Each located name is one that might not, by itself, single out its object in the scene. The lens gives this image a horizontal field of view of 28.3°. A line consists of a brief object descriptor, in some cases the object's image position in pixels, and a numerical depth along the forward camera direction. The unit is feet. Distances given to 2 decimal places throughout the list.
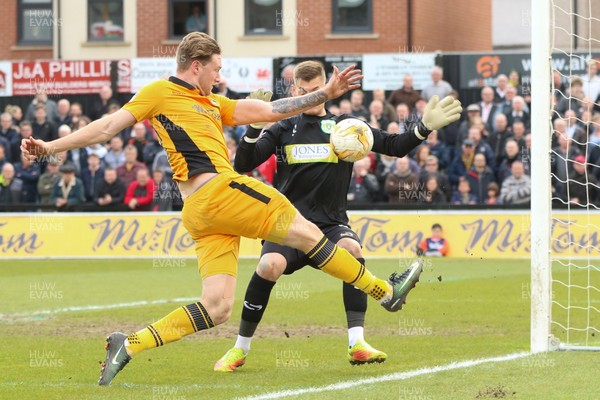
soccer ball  27.71
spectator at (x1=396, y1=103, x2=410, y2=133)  69.97
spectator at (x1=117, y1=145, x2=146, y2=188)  72.33
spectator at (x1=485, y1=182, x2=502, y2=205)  67.15
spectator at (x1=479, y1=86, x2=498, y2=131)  69.77
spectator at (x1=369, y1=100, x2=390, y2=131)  70.44
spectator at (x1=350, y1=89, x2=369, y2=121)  71.46
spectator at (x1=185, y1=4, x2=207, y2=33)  105.50
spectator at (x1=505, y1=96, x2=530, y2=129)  68.59
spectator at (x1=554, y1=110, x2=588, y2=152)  65.46
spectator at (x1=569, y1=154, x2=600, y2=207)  64.34
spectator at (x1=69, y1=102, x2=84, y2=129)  76.23
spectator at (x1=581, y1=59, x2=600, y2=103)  68.80
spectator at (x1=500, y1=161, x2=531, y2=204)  66.49
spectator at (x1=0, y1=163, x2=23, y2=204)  74.64
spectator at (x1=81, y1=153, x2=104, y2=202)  73.77
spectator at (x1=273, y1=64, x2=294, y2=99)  73.63
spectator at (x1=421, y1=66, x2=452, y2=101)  73.36
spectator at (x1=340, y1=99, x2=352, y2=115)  71.67
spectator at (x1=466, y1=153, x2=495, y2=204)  67.33
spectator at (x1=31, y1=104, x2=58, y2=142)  75.56
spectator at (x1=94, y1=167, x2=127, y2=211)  72.18
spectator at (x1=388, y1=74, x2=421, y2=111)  72.54
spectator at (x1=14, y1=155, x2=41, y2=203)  75.10
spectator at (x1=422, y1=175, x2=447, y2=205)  66.69
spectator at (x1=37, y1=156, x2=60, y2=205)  73.61
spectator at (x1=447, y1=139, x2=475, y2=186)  67.62
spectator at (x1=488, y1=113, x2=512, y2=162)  67.56
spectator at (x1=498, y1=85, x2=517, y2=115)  69.26
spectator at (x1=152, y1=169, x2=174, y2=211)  70.85
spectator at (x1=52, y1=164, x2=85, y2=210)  72.84
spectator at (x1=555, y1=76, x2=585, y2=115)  64.69
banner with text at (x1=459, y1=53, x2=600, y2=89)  73.10
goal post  29.01
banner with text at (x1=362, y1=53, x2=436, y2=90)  76.33
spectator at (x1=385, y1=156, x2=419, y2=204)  67.15
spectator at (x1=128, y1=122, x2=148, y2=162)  74.18
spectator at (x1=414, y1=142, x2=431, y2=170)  68.18
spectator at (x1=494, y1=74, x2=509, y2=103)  70.64
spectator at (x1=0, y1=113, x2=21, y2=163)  76.18
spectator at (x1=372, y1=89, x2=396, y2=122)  71.10
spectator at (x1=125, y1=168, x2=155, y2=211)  71.00
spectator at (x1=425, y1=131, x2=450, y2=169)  69.26
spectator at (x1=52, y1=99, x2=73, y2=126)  76.67
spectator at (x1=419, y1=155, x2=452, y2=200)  66.90
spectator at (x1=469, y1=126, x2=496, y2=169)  67.31
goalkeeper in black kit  28.53
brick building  102.22
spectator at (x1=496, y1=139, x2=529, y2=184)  66.49
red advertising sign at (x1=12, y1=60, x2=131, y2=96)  83.30
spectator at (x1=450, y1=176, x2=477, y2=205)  67.51
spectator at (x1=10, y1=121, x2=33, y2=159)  75.51
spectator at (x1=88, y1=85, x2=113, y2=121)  79.25
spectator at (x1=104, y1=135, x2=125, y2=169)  73.77
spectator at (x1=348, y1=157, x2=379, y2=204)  69.15
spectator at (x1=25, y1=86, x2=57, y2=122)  77.46
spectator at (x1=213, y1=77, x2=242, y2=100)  76.23
